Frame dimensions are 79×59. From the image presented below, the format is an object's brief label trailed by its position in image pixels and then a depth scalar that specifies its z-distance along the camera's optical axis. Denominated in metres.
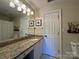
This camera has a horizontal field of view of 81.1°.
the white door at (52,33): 2.03
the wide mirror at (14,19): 1.08
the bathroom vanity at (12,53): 0.66
